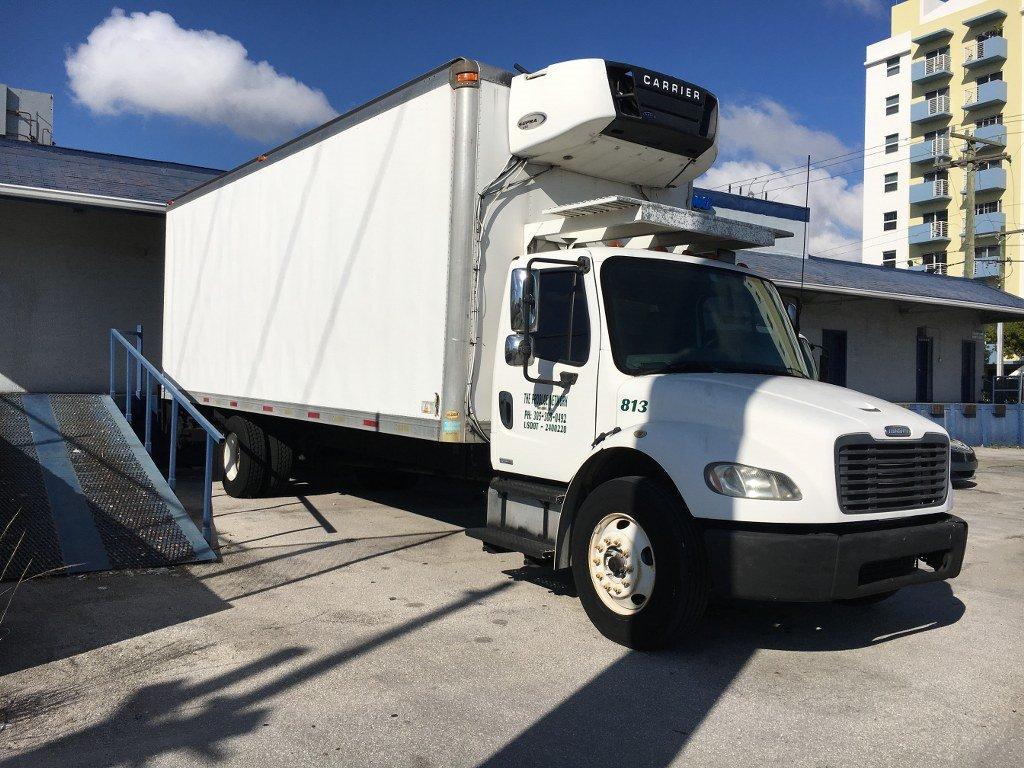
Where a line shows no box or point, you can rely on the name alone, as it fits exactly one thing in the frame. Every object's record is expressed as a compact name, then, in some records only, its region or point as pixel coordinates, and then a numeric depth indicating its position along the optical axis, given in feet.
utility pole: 103.24
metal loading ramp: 22.85
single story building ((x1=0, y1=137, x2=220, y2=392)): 45.39
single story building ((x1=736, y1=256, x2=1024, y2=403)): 63.87
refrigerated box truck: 16.06
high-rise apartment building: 191.21
